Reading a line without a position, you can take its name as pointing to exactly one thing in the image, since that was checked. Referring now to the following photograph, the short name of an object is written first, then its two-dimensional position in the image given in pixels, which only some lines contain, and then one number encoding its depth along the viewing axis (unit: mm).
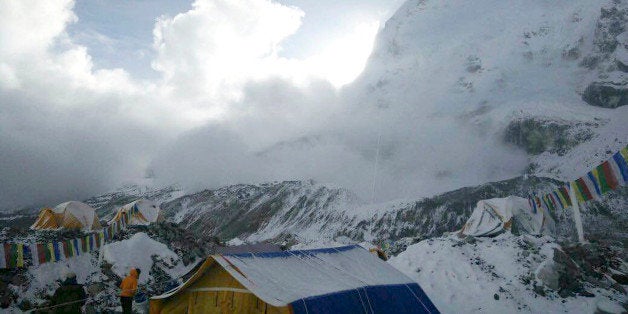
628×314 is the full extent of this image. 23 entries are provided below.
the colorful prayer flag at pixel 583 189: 14570
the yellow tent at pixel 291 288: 8688
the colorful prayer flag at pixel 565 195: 17539
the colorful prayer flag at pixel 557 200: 18156
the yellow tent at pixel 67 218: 32906
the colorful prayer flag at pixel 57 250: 17516
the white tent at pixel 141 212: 39062
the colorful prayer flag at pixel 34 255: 16609
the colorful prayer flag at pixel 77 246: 18416
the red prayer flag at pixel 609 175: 12773
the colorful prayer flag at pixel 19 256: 15953
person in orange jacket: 11805
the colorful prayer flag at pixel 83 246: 19041
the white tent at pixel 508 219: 27891
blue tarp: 8484
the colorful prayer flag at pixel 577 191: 15094
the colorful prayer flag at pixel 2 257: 15656
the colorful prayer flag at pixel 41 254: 16828
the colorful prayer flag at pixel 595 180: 13742
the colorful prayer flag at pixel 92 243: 19427
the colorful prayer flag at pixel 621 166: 12079
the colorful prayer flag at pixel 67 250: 17906
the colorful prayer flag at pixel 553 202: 18750
